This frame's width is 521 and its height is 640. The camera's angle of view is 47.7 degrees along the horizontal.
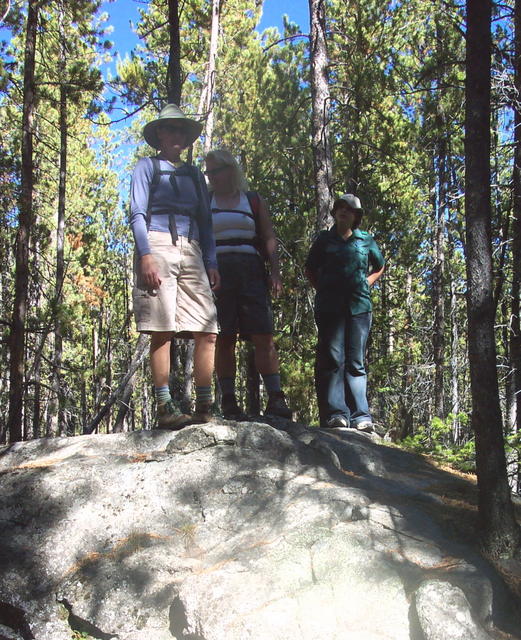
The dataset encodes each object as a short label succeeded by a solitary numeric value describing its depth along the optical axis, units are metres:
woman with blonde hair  4.81
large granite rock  2.63
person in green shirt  5.45
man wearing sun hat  4.04
